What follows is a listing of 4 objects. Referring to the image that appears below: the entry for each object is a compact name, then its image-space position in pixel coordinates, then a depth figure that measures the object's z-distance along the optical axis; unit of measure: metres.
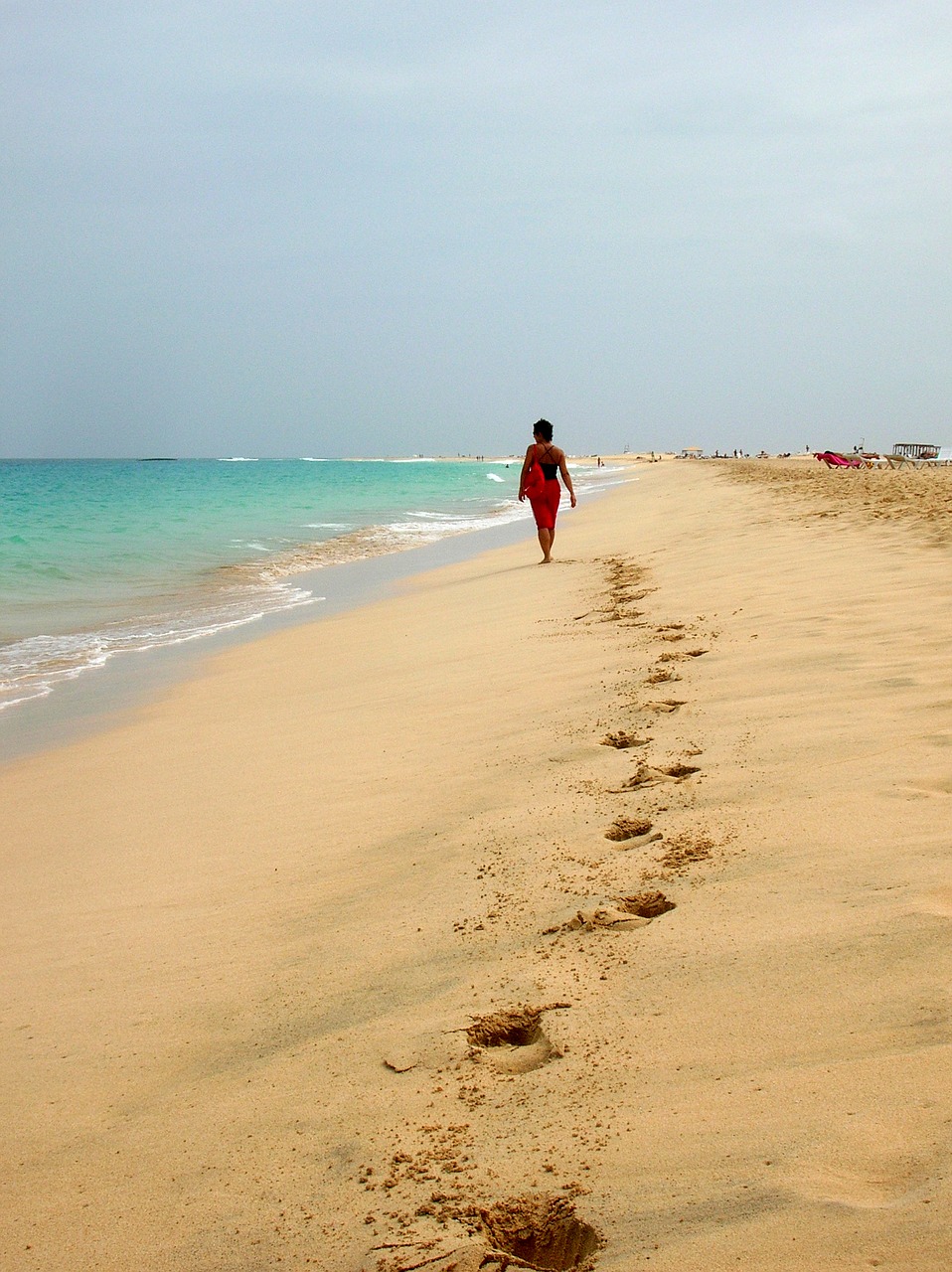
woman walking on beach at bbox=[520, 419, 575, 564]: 10.77
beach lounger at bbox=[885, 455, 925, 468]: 34.33
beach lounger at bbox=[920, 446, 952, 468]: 36.61
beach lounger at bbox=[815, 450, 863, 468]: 32.97
